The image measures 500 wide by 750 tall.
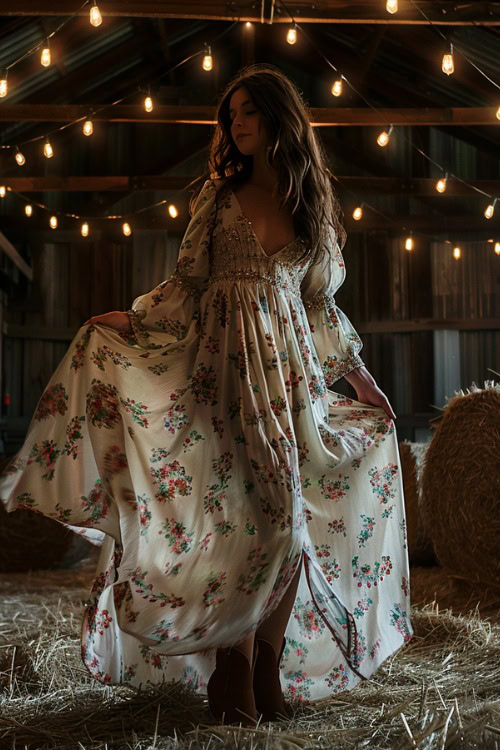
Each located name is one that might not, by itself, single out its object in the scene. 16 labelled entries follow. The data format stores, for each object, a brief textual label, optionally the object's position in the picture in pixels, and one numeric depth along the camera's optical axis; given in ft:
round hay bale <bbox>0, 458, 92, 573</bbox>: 15.69
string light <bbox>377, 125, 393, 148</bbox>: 17.64
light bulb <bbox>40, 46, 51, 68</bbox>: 13.52
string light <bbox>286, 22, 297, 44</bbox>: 15.06
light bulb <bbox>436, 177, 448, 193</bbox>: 18.75
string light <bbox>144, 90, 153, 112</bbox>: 17.52
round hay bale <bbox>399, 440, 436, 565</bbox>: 15.20
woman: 5.90
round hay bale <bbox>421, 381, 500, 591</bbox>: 11.75
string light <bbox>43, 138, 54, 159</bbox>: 17.54
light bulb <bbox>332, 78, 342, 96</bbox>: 15.64
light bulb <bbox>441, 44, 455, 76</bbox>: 13.08
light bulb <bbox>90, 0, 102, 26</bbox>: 12.74
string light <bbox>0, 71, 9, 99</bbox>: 13.62
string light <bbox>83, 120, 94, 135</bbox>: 16.42
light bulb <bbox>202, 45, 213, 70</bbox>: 16.21
